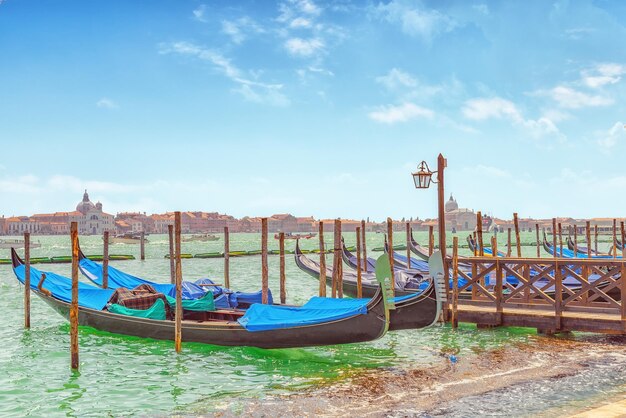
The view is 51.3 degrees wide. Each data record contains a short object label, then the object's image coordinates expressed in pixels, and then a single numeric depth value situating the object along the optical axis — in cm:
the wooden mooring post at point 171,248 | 1397
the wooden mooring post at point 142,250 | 3438
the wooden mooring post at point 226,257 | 1308
